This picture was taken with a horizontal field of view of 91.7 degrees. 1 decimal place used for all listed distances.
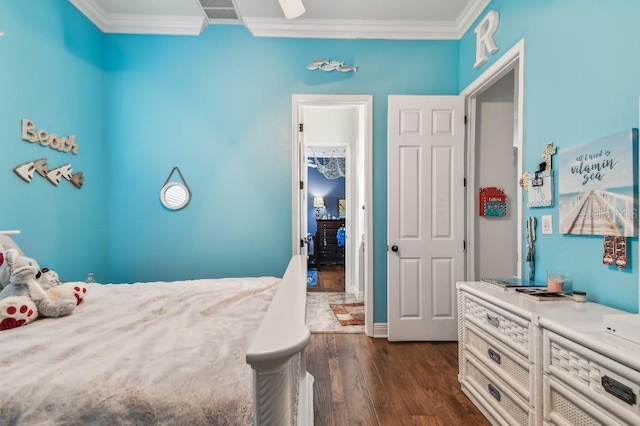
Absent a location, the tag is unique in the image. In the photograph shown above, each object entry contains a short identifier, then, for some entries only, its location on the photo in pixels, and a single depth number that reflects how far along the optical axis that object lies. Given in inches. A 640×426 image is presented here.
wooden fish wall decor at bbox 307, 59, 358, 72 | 113.0
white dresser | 39.5
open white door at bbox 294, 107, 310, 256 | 115.1
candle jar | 63.7
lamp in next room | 299.6
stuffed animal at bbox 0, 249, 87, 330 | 46.5
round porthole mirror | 112.3
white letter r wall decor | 91.0
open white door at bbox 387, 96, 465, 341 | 111.8
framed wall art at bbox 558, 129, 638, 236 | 50.4
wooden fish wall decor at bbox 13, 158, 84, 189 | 80.4
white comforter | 27.8
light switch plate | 69.5
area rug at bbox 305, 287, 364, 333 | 122.8
